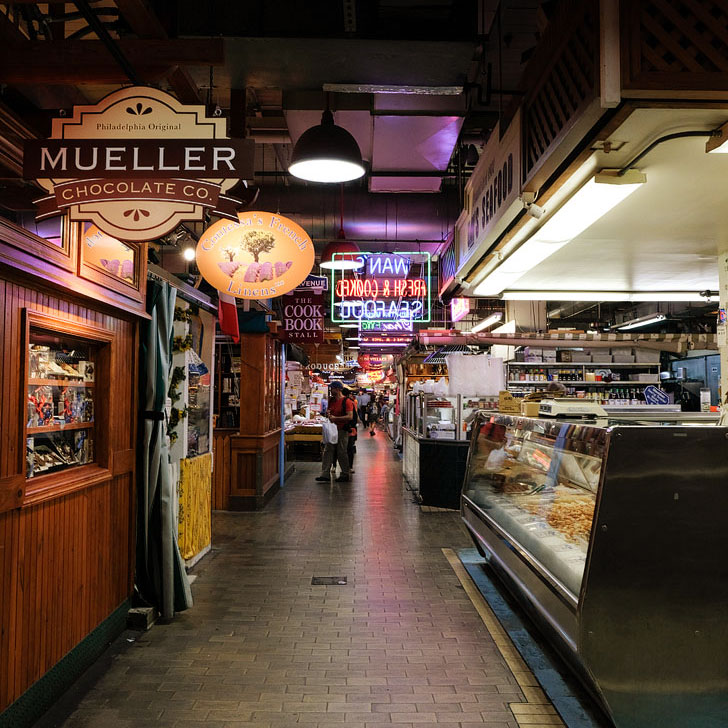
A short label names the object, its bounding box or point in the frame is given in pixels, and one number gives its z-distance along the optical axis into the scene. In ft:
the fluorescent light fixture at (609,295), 22.36
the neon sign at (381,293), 32.83
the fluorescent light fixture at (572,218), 10.51
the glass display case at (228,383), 35.35
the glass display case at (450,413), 31.91
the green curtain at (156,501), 16.35
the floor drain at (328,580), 19.49
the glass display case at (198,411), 21.69
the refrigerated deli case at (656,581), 9.89
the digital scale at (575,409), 14.34
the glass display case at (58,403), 12.21
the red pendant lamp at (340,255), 24.76
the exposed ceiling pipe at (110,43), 9.87
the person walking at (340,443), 42.16
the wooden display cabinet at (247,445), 31.96
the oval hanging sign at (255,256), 17.26
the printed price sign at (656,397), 35.60
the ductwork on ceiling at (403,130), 19.17
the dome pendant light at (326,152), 15.30
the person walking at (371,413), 88.28
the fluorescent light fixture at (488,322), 50.75
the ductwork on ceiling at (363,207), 31.07
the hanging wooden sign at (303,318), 35.73
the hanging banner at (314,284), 36.60
